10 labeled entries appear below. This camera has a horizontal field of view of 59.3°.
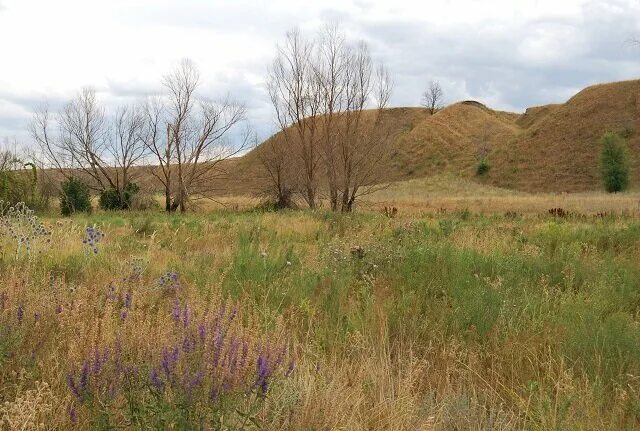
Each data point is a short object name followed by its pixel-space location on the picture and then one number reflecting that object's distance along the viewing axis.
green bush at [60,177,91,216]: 25.62
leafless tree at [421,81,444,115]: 99.75
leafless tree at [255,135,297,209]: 29.23
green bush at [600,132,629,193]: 48.72
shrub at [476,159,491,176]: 63.47
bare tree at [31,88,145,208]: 32.94
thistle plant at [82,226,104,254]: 5.87
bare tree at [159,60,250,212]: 30.88
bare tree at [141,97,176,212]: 30.61
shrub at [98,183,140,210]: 30.75
